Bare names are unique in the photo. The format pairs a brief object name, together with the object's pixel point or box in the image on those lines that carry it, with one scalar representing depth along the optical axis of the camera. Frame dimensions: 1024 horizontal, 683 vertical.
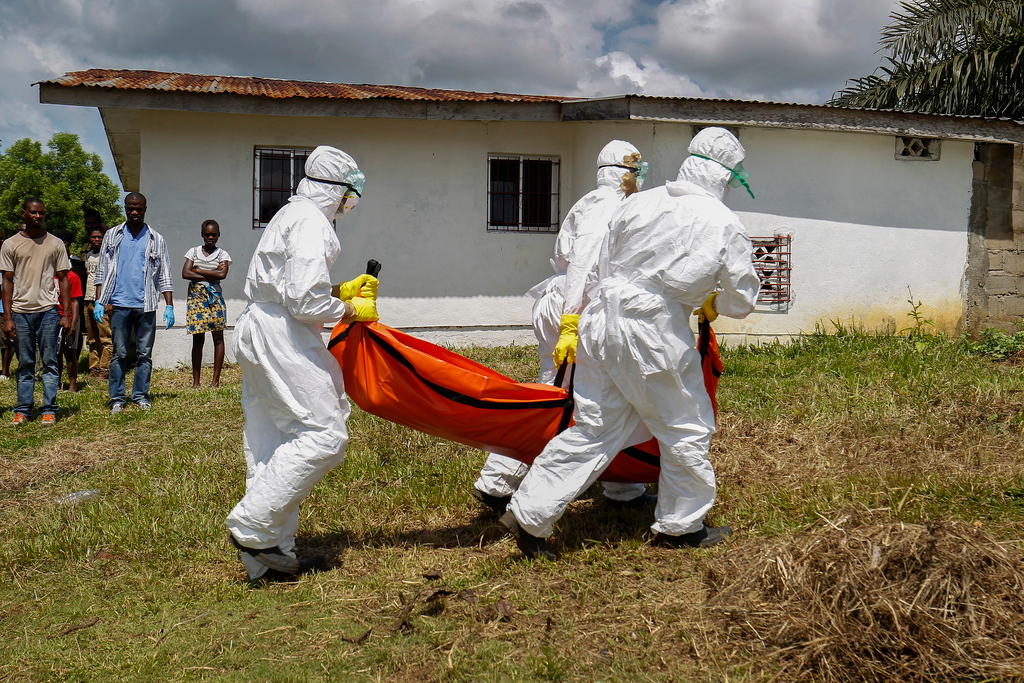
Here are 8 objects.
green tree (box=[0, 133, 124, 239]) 38.59
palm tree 13.68
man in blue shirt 8.05
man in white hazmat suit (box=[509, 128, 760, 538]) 4.28
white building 10.16
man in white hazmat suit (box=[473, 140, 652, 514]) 5.21
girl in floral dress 9.00
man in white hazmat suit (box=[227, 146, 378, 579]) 4.18
